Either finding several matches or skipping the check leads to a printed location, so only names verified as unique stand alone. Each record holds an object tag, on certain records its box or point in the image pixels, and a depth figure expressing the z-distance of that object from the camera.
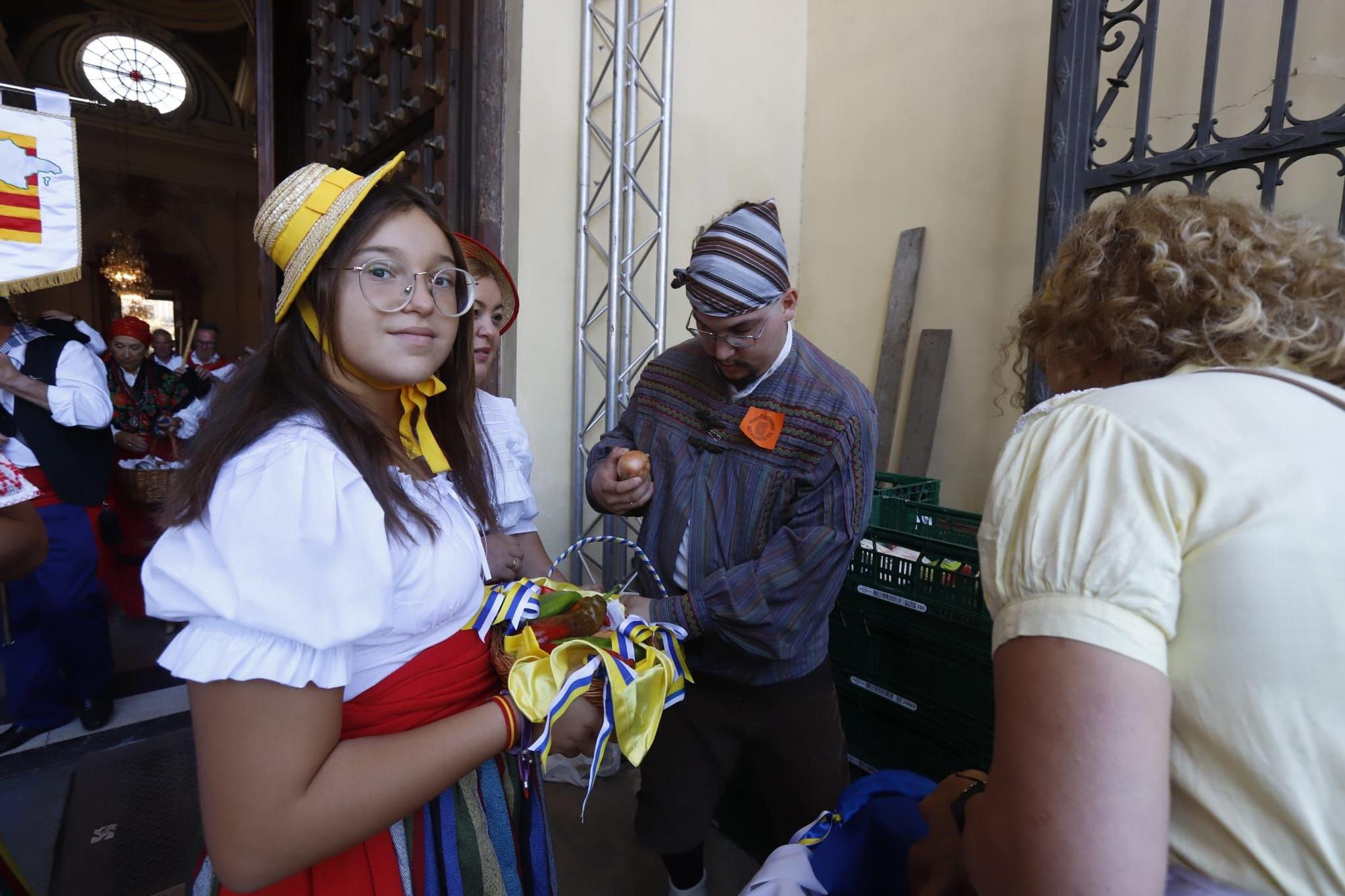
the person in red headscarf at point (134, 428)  4.44
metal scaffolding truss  3.25
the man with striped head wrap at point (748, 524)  1.66
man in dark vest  3.01
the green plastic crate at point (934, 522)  2.47
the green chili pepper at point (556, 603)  1.30
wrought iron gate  2.23
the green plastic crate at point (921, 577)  2.13
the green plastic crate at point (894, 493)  2.72
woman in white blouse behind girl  1.82
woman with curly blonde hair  0.67
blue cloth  1.28
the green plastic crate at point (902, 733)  2.21
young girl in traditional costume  0.81
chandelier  11.02
